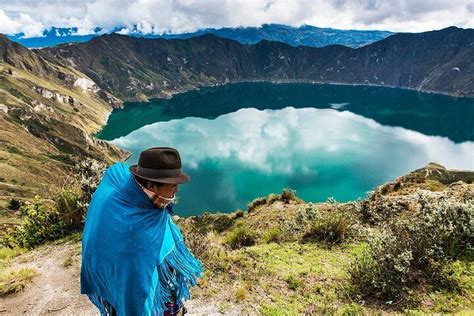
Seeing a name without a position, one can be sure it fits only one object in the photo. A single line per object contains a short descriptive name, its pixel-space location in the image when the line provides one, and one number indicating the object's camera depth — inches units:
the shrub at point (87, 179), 394.9
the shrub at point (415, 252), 297.7
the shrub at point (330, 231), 420.5
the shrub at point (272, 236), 446.8
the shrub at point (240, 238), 446.3
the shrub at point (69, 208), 398.6
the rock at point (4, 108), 4461.6
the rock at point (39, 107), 5525.6
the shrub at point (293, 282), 308.3
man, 127.5
